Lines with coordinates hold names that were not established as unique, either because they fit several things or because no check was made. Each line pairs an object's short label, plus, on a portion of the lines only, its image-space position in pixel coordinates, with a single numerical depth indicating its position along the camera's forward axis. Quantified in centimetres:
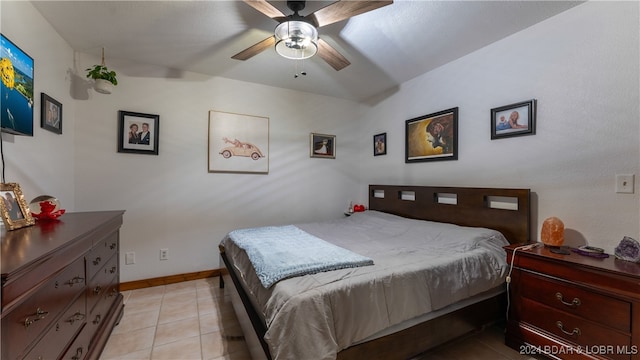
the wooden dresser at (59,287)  79
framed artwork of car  309
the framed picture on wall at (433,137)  270
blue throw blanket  141
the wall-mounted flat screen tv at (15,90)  142
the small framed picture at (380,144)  357
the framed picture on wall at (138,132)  266
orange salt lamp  177
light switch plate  163
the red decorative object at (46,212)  153
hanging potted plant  226
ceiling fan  156
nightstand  132
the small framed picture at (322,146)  372
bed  117
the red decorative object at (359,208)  371
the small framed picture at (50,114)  191
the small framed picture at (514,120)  208
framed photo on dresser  121
